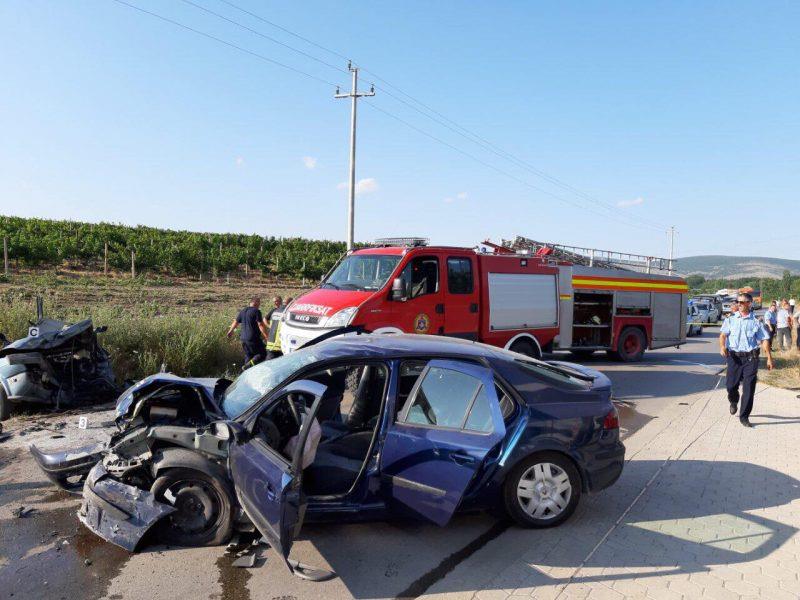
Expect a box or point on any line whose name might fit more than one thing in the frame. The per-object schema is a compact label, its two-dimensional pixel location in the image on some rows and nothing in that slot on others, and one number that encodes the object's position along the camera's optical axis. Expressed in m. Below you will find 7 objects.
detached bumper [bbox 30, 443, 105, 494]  4.42
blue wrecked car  3.77
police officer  7.25
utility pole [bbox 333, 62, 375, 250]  23.06
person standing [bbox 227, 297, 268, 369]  10.72
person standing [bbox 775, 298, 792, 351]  17.42
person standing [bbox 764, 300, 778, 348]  16.69
